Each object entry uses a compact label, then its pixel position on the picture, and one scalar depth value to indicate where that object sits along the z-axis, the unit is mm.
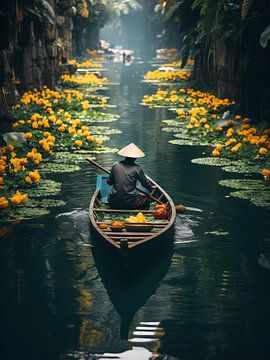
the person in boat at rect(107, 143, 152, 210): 10828
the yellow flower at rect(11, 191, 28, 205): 11172
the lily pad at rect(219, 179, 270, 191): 13005
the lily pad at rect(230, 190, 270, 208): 11945
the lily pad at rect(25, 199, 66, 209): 11859
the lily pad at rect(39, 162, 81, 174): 14602
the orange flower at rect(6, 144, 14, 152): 14514
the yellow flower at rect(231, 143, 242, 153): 15694
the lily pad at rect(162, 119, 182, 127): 22330
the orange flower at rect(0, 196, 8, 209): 11023
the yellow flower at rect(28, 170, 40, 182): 12570
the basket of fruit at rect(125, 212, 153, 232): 9211
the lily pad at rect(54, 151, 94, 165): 15695
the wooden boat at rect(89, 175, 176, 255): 8281
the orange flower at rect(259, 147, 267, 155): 14883
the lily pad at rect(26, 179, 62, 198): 12648
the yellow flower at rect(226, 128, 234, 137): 17233
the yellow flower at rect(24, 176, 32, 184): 12539
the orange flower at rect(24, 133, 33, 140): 16109
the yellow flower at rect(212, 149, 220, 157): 15812
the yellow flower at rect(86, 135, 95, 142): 17422
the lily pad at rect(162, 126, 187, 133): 21139
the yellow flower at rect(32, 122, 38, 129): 18600
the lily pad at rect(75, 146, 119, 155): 17016
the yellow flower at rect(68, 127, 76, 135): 17922
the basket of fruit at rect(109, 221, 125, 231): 9222
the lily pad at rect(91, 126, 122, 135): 20339
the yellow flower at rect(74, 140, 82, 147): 16766
